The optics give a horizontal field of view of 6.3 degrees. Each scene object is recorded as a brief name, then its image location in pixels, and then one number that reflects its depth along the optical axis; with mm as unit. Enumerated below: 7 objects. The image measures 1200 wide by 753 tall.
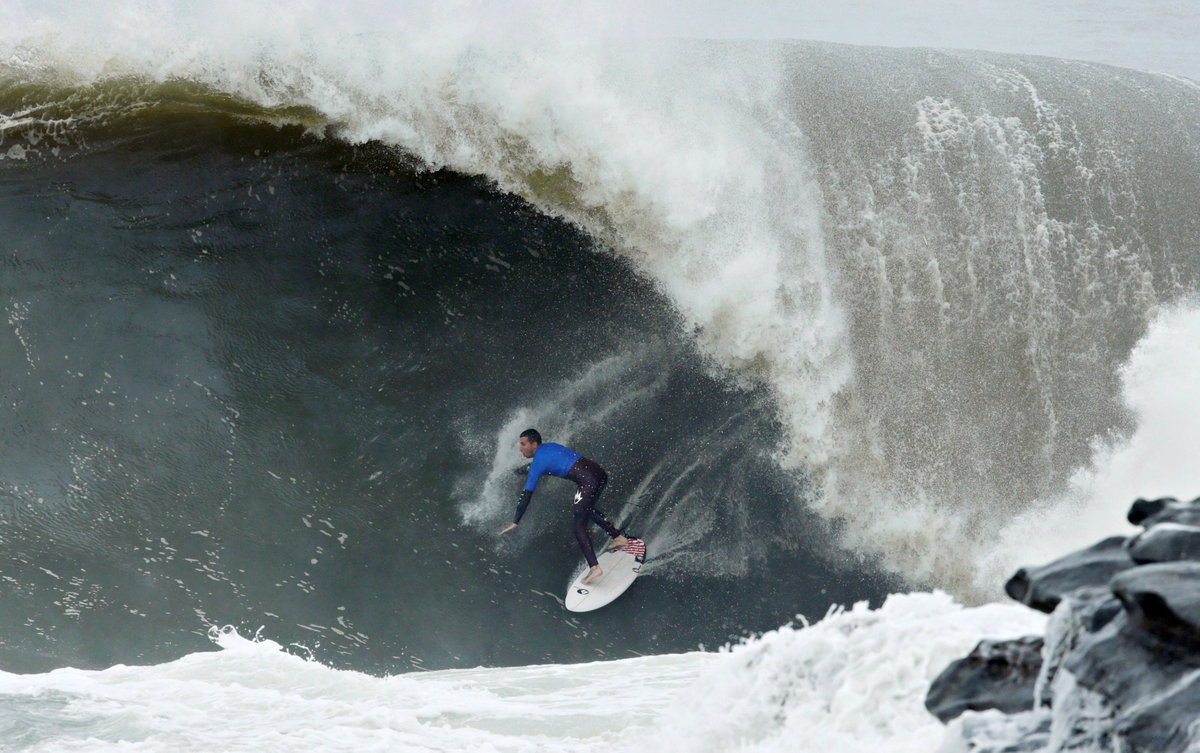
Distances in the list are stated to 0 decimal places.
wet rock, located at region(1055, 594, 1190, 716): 48455
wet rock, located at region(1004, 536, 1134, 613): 54967
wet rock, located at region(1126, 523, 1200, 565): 50615
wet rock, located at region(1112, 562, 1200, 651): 47455
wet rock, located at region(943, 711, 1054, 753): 54419
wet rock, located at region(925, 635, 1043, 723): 58449
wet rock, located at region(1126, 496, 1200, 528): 53645
